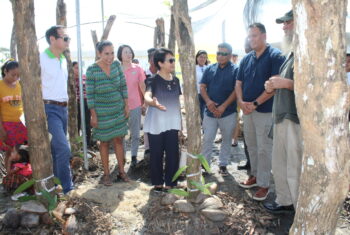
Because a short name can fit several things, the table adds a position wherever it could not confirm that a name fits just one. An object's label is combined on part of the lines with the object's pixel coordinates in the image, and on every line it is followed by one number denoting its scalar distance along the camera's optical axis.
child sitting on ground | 3.83
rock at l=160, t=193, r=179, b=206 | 3.24
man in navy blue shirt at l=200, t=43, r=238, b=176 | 4.30
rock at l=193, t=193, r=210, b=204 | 3.21
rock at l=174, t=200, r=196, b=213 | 3.11
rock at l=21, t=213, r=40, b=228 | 2.84
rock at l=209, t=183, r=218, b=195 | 3.43
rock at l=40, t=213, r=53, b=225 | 2.90
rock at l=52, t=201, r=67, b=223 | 2.90
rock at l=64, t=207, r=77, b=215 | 3.00
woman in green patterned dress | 3.83
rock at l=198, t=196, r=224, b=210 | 3.11
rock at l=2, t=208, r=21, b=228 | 2.86
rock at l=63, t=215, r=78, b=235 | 2.81
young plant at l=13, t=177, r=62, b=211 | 2.96
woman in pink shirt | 4.91
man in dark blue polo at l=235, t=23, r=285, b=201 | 3.63
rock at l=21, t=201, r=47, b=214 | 2.89
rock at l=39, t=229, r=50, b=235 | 2.79
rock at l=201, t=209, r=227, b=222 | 3.03
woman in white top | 6.48
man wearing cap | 2.97
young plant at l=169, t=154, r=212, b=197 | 3.18
